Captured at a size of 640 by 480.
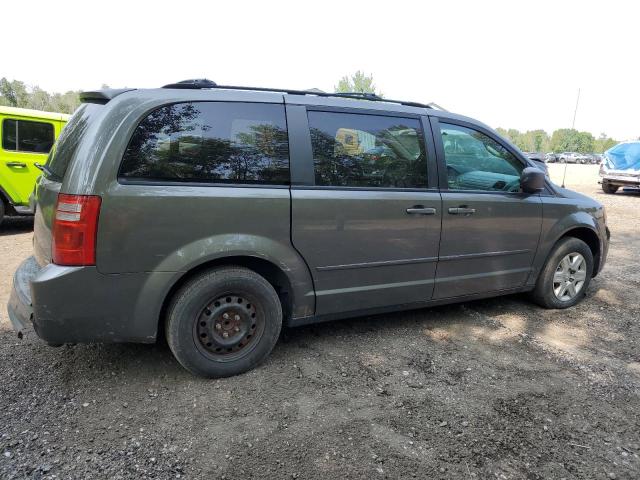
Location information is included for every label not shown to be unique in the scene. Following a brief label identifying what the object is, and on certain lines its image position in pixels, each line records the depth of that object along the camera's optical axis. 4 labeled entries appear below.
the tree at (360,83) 44.64
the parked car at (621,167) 14.58
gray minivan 2.57
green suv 7.35
